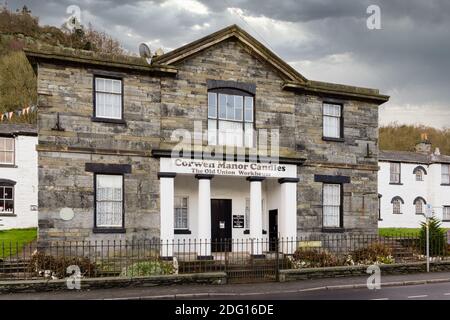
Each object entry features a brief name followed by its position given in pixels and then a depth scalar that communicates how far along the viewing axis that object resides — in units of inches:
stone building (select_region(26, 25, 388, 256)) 668.1
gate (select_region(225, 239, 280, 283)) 631.2
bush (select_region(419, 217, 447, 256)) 818.8
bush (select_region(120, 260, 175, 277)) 601.0
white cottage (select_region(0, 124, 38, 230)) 1101.7
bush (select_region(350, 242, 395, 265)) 745.6
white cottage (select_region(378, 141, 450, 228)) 1449.3
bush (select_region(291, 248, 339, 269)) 707.4
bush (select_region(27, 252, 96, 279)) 596.1
